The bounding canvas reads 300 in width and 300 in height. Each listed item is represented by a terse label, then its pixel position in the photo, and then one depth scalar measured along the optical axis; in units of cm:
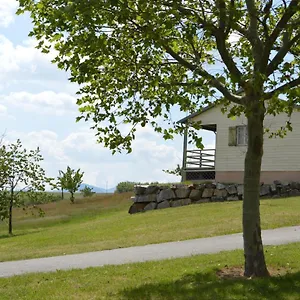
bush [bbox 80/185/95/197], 5328
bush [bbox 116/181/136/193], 5631
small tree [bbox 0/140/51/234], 2734
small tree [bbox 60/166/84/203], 4894
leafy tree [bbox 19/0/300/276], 786
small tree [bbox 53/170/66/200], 4854
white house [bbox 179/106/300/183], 2736
